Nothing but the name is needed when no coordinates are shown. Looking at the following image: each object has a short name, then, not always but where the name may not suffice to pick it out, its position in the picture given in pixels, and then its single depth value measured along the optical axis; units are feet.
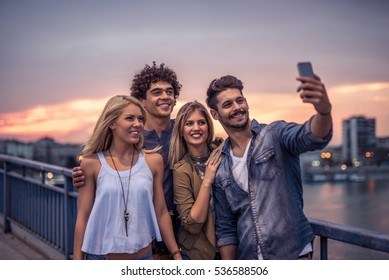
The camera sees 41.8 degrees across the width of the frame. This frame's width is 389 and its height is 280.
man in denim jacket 7.00
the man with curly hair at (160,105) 8.39
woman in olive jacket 7.55
